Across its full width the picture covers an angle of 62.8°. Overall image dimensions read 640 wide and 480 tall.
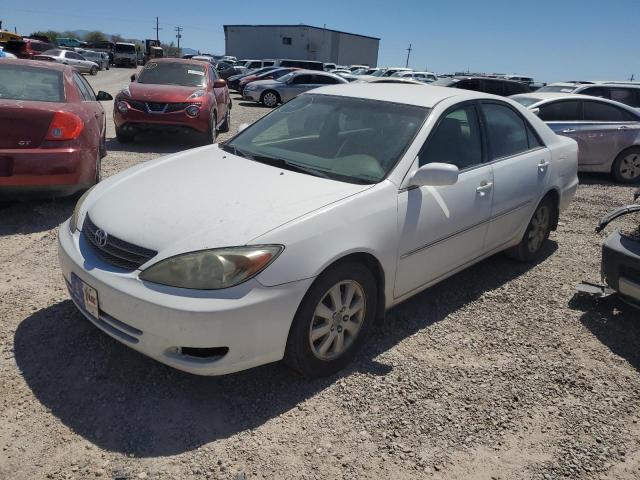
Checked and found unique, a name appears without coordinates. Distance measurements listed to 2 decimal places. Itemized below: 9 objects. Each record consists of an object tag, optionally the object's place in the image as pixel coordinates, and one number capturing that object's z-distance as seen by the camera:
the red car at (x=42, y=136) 4.73
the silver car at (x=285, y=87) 19.83
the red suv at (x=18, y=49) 21.13
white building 58.88
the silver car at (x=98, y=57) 37.20
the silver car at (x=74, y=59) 29.32
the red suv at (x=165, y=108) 9.10
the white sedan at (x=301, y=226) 2.46
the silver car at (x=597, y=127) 8.53
